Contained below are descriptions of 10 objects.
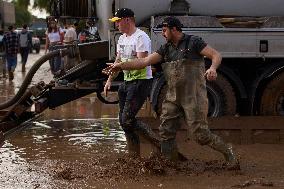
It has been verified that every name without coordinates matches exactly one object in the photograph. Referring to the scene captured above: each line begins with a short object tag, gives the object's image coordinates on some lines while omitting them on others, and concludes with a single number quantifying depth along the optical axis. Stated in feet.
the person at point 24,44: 77.56
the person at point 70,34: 57.45
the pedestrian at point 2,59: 71.15
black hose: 31.09
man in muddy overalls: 21.52
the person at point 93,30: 33.22
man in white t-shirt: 23.02
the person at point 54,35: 70.28
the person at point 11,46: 66.74
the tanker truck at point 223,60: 28.22
